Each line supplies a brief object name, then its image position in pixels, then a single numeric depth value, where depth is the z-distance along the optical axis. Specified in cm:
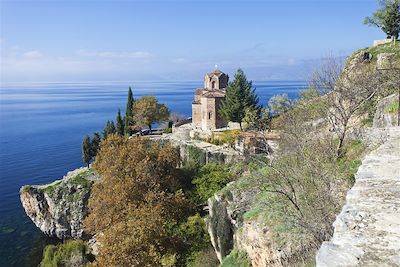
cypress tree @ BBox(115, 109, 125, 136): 4968
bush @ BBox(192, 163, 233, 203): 2702
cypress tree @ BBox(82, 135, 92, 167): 4624
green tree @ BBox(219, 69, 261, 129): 3872
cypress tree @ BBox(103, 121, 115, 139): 5087
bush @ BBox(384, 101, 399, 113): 1497
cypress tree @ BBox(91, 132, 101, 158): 4697
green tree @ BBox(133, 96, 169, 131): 4825
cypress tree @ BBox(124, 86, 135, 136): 4806
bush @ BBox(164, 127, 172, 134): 4794
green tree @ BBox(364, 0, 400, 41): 3159
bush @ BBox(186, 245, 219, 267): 1781
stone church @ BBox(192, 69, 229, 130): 4272
